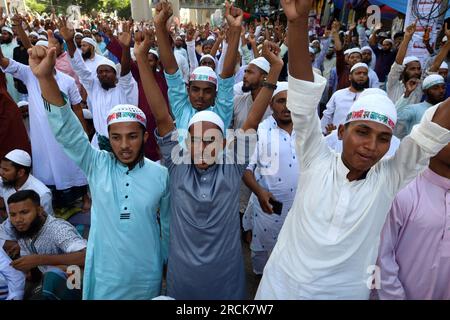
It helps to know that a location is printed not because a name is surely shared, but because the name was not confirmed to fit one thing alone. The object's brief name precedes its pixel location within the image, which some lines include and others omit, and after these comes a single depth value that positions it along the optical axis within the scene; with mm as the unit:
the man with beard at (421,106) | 3748
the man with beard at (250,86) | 4148
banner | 5535
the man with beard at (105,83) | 4242
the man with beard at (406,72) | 4219
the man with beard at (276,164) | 2883
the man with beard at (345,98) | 4387
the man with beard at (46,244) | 2523
